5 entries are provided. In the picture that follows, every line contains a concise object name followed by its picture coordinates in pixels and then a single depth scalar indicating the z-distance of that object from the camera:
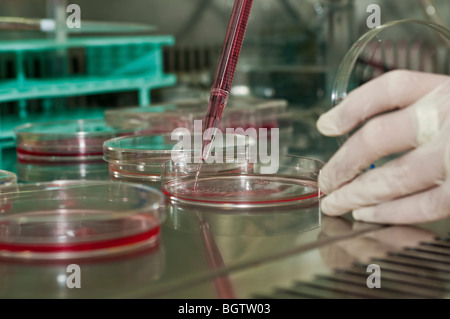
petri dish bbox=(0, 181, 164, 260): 0.49
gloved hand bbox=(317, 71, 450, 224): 0.52
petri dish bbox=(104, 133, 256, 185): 0.62
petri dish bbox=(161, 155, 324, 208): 0.56
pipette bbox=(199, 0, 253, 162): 0.57
